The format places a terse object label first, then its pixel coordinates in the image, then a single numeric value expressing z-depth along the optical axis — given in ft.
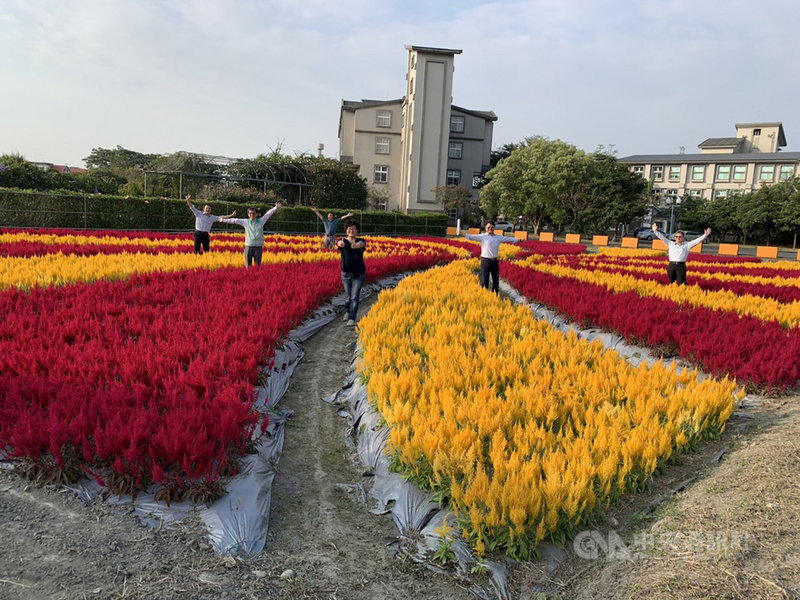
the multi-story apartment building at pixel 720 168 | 228.43
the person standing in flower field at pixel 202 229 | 44.72
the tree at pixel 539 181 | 153.58
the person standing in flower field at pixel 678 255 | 38.88
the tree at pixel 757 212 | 172.24
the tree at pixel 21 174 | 95.20
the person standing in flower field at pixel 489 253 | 37.01
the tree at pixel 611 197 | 154.51
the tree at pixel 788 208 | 163.32
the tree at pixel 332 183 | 133.08
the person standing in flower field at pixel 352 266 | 30.31
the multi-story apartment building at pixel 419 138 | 155.43
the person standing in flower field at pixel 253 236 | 38.17
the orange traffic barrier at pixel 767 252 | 117.18
